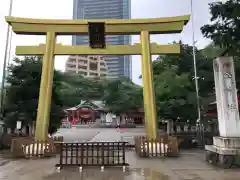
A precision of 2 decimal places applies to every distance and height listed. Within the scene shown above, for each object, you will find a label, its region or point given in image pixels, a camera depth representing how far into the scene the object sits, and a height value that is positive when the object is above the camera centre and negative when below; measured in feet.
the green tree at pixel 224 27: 23.02 +11.70
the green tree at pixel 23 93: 36.76 +4.82
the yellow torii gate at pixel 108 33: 30.94 +14.57
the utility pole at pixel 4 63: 35.47 +10.71
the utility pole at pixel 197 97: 35.68 +3.96
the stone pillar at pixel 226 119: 21.53 -0.20
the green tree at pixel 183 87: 38.35 +6.54
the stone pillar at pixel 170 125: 42.70 -1.87
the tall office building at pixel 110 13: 266.46 +156.00
